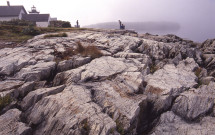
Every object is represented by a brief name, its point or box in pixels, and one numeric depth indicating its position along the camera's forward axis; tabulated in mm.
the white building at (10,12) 85250
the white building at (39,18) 87438
